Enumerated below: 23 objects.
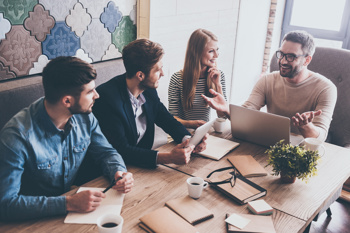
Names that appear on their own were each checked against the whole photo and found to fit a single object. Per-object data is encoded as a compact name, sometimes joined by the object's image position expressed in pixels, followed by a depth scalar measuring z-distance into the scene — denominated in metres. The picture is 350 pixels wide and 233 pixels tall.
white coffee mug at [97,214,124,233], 1.05
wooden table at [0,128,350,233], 1.19
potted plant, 1.45
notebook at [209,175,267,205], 1.37
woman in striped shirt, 2.44
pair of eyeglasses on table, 1.46
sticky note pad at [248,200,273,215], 1.29
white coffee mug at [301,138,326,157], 1.74
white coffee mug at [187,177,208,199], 1.34
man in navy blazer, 1.63
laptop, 1.74
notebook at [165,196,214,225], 1.24
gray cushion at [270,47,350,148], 2.44
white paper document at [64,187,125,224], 1.20
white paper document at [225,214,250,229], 1.21
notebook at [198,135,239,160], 1.75
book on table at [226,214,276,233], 1.19
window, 4.27
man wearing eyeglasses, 2.23
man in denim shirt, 1.20
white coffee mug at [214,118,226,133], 2.04
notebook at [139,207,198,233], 1.16
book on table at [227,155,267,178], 1.59
